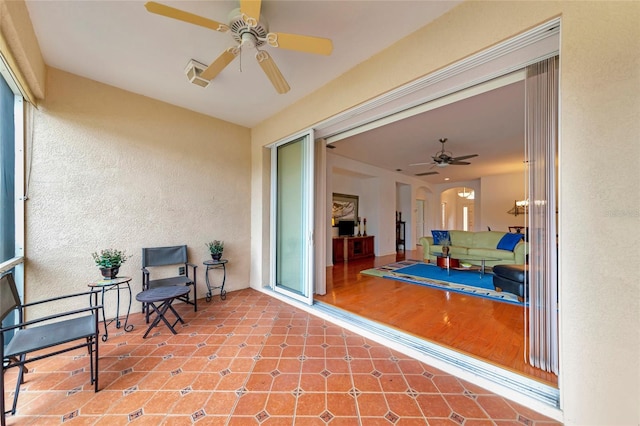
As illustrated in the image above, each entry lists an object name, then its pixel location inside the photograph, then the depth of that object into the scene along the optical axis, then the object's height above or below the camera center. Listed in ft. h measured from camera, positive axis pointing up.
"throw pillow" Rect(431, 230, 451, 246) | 19.64 -2.07
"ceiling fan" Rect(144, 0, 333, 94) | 4.66 +4.05
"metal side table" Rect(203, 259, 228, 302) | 11.04 -2.93
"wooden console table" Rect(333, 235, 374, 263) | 20.36 -3.23
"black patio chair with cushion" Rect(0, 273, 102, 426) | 4.62 -2.76
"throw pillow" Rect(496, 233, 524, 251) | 16.19 -2.04
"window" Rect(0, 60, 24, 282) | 6.72 +1.17
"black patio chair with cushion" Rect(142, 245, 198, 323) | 9.37 -2.21
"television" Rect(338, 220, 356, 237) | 21.66 -1.39
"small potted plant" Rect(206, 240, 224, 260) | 11.27 -1.75
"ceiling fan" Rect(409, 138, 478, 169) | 15.84 +3.81
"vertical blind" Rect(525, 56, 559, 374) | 5.09 +0.14
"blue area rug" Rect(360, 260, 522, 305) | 11.88 -4.19
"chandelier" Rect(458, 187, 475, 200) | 35.95 +3.14
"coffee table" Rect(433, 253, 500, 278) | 16.31 -3.46
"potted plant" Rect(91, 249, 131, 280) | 8.04 -1.77
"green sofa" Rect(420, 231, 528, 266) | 15.87 -2.79
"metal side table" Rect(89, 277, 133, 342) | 7.59 -2.94
